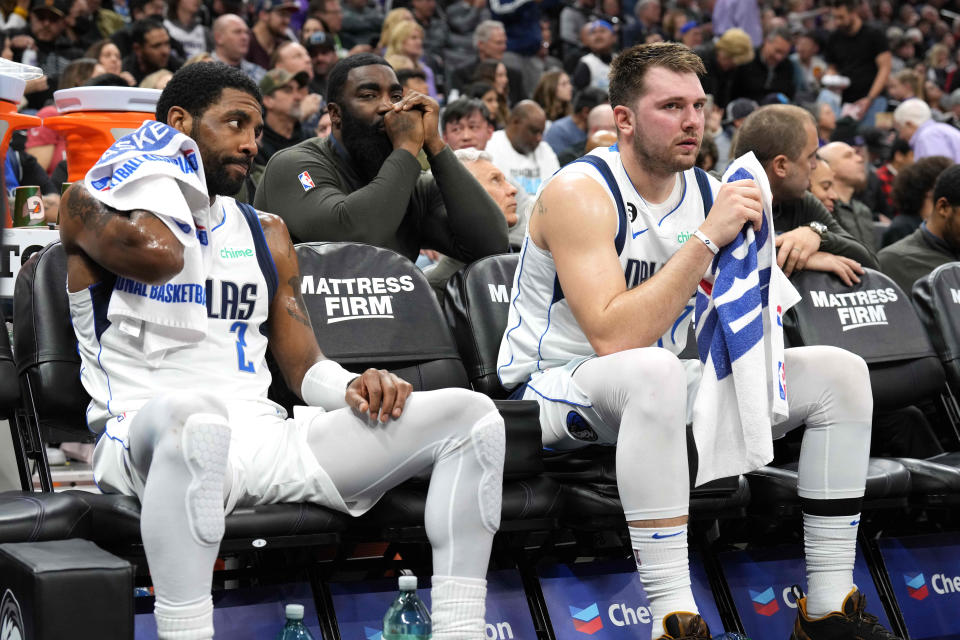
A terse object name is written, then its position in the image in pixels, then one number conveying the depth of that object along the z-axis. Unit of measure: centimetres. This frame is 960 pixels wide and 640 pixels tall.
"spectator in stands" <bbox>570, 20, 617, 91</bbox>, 2080
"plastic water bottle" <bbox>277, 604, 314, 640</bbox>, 545
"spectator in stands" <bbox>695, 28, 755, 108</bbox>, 2180
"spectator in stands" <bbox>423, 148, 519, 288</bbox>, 911
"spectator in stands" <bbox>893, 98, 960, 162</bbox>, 1805
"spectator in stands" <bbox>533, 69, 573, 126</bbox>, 1787
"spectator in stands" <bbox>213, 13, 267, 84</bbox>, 1620
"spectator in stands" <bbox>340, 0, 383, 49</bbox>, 2028
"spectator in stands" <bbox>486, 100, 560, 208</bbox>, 1430
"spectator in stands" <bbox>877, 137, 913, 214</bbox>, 1816
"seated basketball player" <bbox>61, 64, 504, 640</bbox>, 468
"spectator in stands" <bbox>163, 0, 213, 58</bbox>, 1736
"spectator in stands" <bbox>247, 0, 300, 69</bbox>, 1828
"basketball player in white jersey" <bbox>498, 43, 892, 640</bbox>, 546
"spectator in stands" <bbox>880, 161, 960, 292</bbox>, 994
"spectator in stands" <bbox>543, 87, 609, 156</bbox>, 1658
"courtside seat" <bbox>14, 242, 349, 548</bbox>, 597
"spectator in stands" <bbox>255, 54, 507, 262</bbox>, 755
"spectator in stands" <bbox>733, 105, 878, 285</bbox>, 829
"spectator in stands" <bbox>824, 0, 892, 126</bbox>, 2425
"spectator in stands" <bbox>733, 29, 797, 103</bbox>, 2197
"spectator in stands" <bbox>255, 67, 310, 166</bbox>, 1273
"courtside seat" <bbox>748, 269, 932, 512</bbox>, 775
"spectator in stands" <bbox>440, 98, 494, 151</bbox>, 1193
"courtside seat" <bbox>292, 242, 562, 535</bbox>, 674
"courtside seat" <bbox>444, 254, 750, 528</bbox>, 605
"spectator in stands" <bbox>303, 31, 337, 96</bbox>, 1755
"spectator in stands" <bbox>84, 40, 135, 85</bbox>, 1440
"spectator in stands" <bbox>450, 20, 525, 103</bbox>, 1983
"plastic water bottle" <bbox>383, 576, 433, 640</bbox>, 555
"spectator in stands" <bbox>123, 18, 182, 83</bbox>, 1483
